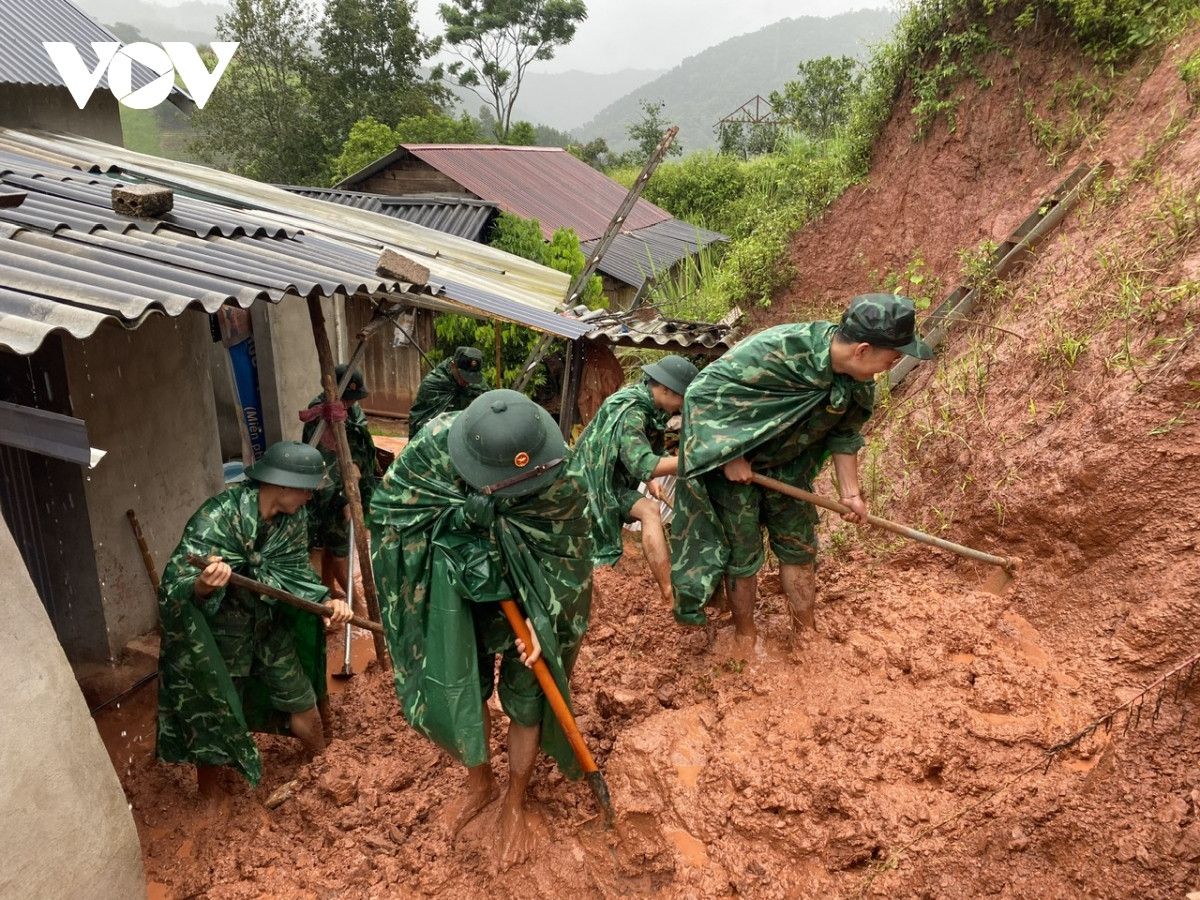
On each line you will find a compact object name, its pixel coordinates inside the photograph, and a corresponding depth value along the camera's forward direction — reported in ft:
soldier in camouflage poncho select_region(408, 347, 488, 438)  20.49
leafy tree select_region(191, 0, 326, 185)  75.31
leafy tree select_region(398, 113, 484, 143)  72.69
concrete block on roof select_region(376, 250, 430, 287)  15.35
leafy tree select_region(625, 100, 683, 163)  113.19
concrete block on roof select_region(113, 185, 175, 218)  14.14
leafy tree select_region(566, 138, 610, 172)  107.14
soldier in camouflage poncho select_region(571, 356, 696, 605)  15.15
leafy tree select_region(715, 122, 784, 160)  103.55
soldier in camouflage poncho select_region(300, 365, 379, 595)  17.92
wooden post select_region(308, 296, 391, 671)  14.78
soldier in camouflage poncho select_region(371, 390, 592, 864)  9.58
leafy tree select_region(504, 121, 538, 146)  91.61
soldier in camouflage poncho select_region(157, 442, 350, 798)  12.19
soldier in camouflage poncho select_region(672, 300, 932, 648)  12.06
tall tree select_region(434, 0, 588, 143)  103.09
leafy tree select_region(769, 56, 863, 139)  64.90
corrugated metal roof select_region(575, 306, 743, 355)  20.80
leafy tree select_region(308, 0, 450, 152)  76.38
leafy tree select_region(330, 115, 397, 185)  62.75
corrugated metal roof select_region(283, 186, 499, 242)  39.99
